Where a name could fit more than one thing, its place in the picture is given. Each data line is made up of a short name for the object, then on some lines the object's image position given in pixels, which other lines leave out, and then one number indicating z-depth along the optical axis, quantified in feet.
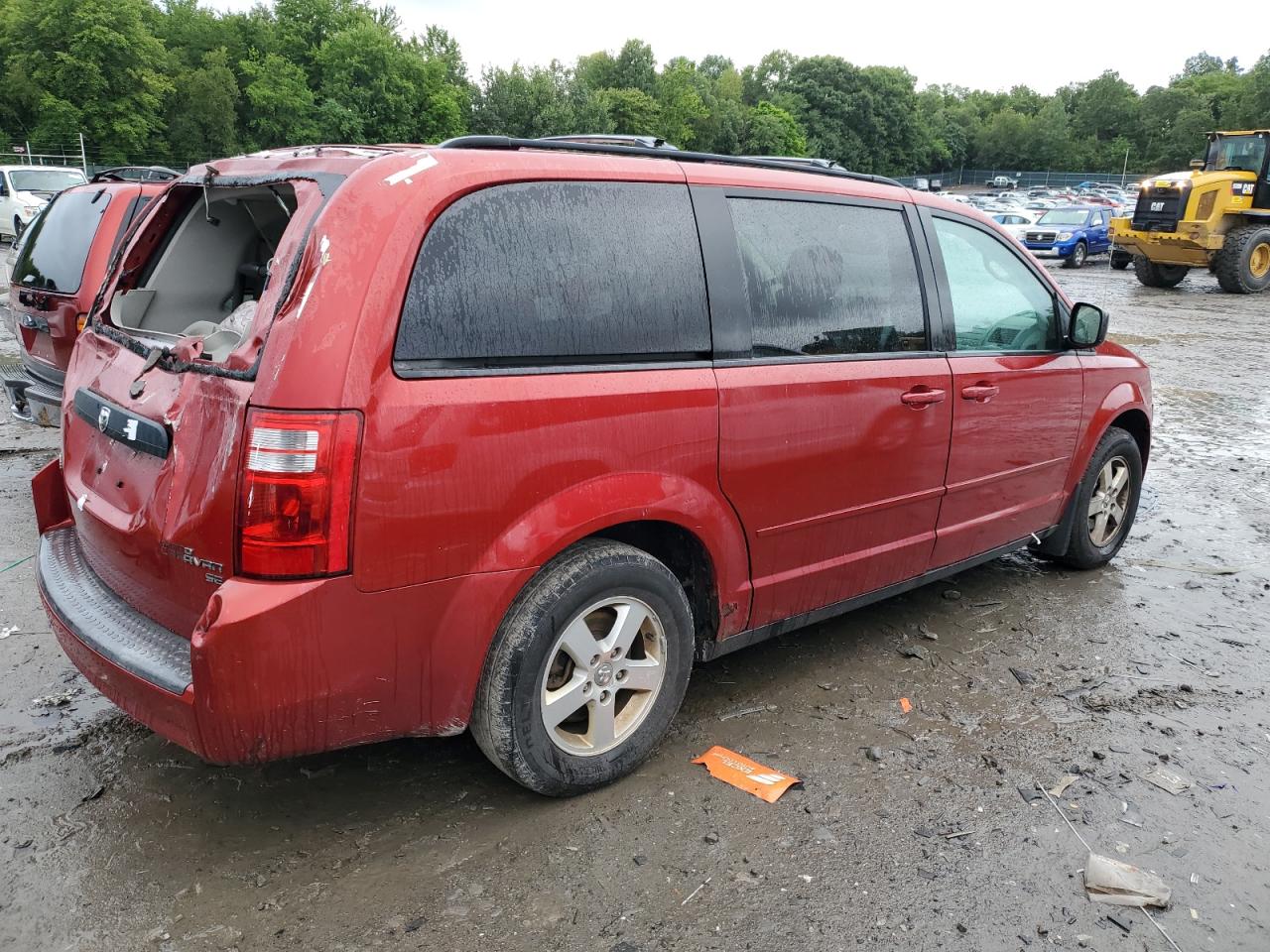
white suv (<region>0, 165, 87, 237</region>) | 72.02
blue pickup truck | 87.66
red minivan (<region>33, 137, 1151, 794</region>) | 7.60
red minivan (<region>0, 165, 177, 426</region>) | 18.97
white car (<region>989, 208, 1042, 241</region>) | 97.23
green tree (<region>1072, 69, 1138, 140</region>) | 429.38
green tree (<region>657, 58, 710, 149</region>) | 303.48
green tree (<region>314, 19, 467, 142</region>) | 223.71
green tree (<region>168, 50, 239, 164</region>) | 199.41
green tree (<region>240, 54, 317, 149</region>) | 214.90
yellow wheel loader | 66.33
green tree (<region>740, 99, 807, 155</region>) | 318.65
